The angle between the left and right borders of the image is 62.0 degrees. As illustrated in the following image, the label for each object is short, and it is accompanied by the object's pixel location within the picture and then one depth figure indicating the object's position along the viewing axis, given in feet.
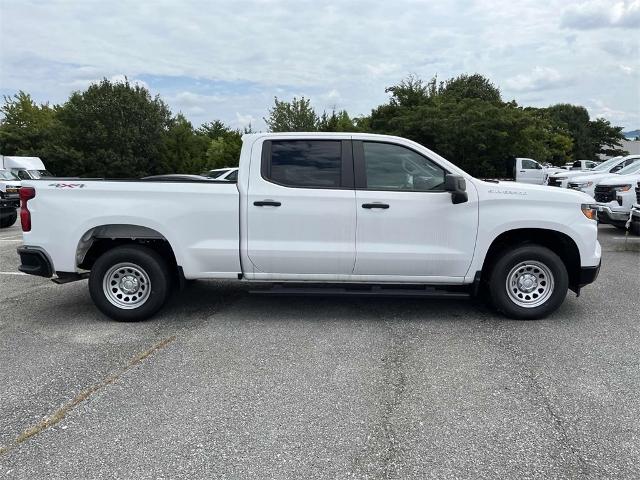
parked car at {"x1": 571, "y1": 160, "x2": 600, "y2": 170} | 124.34
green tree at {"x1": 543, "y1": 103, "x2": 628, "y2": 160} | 209.92
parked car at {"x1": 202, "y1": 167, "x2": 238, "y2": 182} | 55.47
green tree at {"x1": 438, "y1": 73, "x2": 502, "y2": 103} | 128.26
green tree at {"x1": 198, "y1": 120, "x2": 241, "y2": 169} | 137.80
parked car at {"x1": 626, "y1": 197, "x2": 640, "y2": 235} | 32.99
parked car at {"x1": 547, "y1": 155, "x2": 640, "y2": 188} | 60.85
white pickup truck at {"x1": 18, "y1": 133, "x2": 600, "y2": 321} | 17.92
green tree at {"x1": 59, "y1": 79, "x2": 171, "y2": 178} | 129.80
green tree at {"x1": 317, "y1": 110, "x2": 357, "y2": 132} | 141.49
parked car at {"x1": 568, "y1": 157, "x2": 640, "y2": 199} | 47.16
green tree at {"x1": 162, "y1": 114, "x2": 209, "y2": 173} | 140.05
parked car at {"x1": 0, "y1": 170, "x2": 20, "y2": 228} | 44.70
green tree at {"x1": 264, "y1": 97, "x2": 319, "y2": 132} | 144.97
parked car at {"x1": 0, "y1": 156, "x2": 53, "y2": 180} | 86.84
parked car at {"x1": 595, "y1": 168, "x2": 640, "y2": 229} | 39.06
